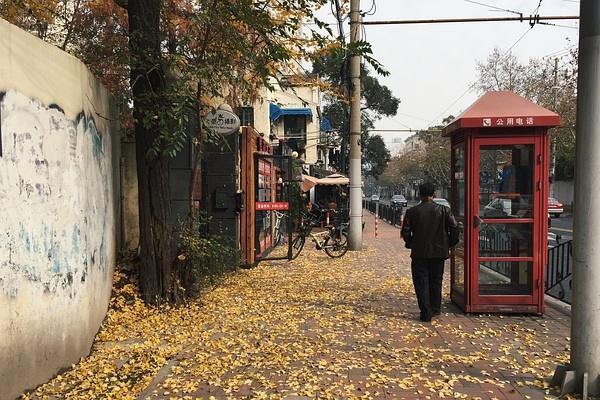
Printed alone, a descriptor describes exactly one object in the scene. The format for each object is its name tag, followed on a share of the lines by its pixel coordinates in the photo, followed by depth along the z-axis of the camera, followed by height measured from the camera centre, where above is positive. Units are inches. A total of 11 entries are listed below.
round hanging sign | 358.3 +41.1
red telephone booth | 259.4 -8.9
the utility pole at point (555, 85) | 1152.8 +207.5
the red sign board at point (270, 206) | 440.6 -18.4
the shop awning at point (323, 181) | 951.0 +3.9
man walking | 265.4 -30.1
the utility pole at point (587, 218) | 160.7 -10.6
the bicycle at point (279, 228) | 617.1 -53.1
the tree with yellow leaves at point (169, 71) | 266.7 +58.3
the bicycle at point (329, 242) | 535.2 -58.1
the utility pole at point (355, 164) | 601.6 +21.1
